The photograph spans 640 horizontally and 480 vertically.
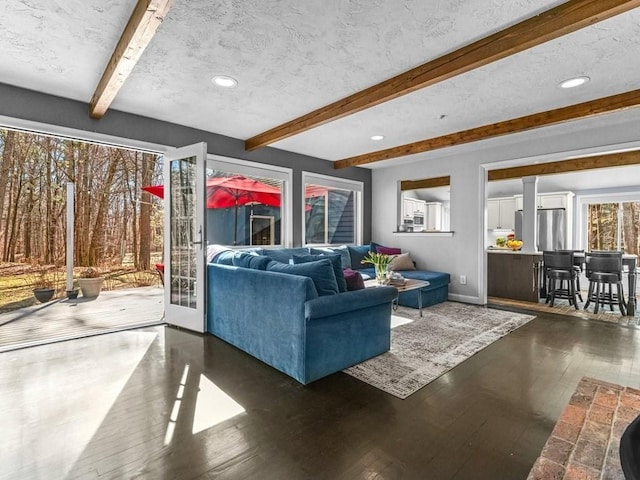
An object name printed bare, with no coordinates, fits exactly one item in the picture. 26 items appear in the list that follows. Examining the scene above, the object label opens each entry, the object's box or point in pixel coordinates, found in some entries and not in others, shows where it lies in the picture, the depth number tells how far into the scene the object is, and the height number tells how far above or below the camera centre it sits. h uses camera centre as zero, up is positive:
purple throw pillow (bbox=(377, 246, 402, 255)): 6.11 -0.31
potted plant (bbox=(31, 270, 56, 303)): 5.23 -0.88
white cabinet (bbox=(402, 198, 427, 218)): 7.98 +0.69
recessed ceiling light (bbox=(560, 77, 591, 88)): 2.91 +1.37
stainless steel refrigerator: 7.09 +0.10
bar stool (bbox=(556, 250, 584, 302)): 5.12 -0.48
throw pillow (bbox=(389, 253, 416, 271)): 5.67 -0.51
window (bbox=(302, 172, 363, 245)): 6.12 +0.45
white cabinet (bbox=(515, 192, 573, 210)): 7.62 +0.79
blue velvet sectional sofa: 2.47 -0.70
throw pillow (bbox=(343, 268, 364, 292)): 2.91 -0.42
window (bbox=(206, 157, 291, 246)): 5.04 +0.45
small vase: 4.16 -0.53
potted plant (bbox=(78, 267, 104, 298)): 5.75 -0.88
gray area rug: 2.56 -1.11
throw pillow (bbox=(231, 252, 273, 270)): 3.15 -0.27
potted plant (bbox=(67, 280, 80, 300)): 5.60 -1.03
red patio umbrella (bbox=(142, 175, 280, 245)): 5.02 +0.66
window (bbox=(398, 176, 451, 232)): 8.20 +0.66
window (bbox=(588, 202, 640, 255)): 7.41 +0.18
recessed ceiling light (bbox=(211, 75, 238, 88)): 2.91 +1.39
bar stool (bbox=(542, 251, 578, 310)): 4.96 -0.59
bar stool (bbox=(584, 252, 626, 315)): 4.52 -0.54
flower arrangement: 4.17 -0.43
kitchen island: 5.31 -0.69
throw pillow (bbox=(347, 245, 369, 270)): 5.88 -0.39
